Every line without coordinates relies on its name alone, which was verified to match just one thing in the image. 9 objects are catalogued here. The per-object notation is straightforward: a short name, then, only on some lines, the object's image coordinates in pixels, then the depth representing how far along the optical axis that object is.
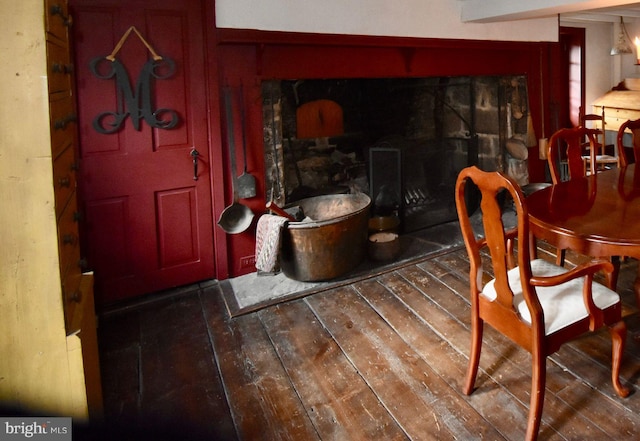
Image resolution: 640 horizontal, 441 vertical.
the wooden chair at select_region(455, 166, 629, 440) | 1.51
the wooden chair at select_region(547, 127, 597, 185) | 2.61
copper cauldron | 2.89
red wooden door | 2.50
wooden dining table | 1.63
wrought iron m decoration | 2.51
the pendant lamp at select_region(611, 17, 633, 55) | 5.04
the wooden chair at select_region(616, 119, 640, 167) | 2.88
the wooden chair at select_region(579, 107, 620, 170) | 3.89
